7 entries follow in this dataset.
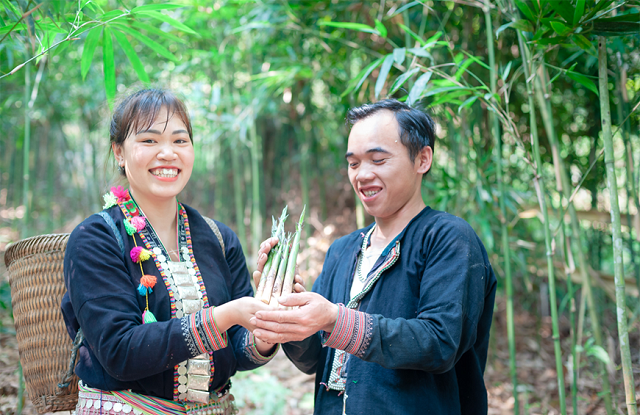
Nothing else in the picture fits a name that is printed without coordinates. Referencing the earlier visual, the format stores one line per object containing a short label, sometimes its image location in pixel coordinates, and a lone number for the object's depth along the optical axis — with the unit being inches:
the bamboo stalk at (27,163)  91.6
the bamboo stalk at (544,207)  69.2
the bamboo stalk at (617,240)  61.4
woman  51.9
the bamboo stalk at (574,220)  78.6
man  51.4
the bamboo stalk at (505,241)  77.7
